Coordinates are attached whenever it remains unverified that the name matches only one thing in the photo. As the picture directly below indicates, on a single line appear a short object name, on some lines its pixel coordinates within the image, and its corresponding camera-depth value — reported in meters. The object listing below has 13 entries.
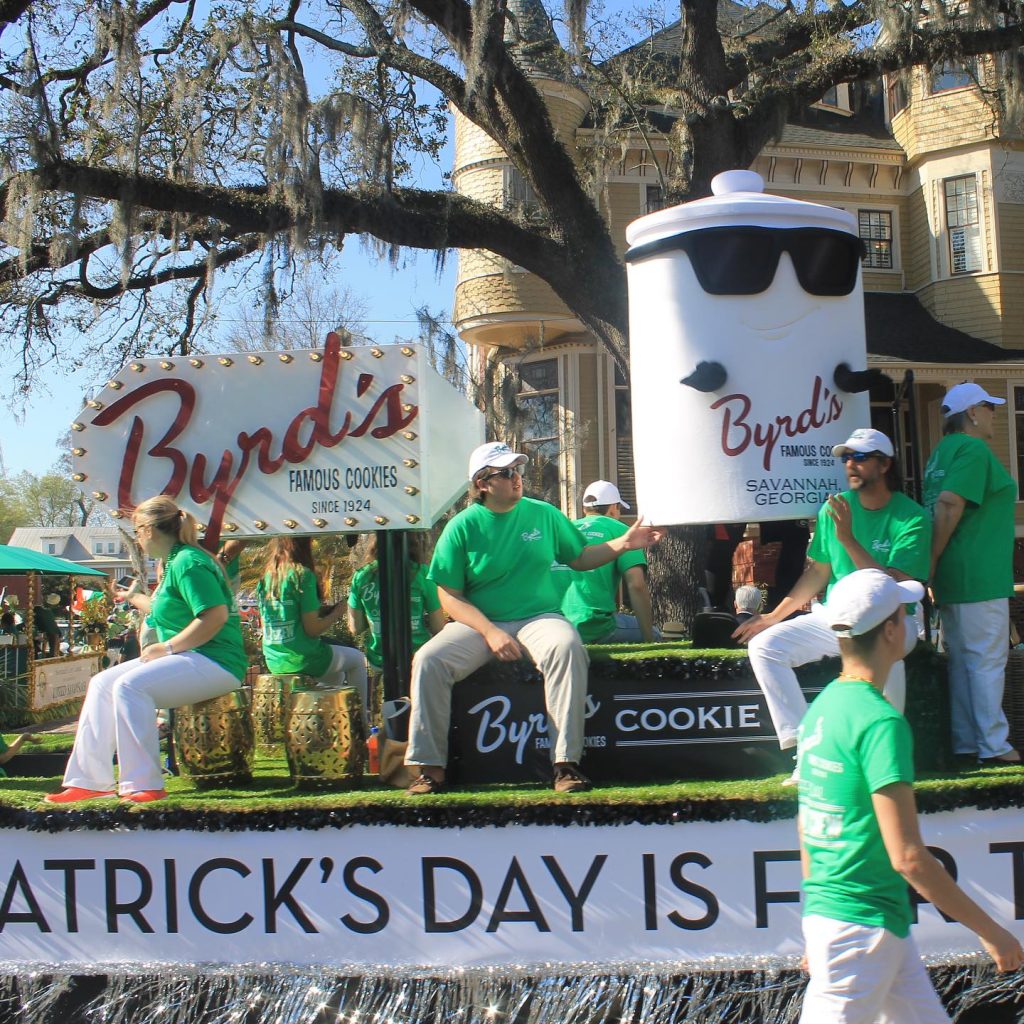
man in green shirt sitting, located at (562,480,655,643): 6.16
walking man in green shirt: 2.53
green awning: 16.07
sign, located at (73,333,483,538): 4.98
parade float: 4.08
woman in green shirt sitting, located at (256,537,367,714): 5.66
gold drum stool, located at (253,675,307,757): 5.43
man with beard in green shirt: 4.37
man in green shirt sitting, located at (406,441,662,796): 4.51
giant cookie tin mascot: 4.83
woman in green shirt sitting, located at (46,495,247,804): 4.55
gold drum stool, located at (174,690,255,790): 5.09
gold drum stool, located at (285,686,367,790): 4.92
